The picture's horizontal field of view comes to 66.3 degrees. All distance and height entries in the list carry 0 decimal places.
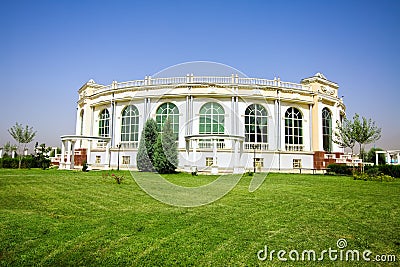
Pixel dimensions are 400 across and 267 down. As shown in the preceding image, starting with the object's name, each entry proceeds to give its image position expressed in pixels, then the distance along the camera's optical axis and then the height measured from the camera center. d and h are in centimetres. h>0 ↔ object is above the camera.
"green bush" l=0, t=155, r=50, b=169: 3516 -68
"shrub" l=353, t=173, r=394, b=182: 2075 -125
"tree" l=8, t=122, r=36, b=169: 3450 +246
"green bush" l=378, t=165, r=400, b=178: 2416 -82
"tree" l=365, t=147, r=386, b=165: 4553 +44
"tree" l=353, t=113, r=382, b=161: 2662 +239
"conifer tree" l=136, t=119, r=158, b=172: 2394 +148
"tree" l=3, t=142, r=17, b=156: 4165 +108
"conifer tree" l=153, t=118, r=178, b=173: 2348 +48
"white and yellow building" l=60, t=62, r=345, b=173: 2934 +412
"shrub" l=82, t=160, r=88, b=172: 2769 -87
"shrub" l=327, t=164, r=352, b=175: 2769 -89
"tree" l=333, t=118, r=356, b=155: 2747 +219
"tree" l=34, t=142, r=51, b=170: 3296 +1
